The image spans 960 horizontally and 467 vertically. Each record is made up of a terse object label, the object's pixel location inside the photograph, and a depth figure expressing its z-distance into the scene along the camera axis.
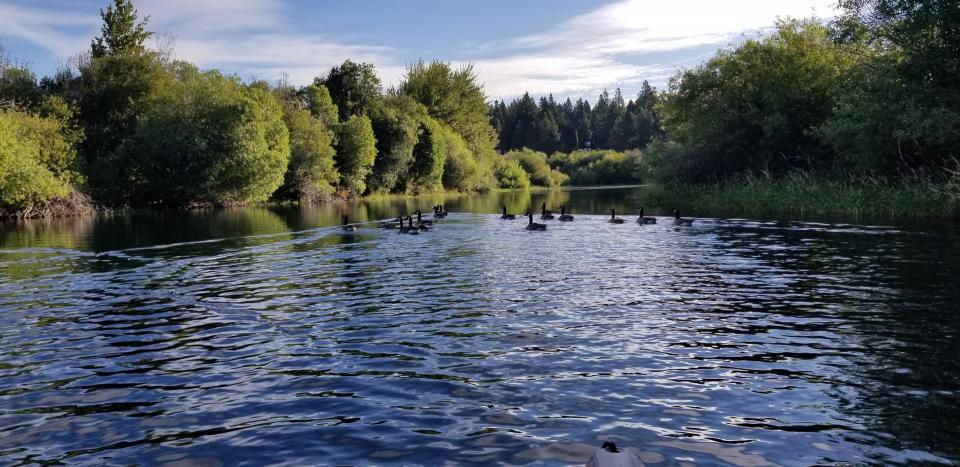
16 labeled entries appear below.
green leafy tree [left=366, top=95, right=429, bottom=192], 113.25
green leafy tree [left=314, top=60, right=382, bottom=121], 120.94
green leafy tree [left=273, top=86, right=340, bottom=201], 90.88
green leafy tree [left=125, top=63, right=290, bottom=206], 74.19
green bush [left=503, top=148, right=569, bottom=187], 172.25
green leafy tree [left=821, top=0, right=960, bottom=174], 37.69
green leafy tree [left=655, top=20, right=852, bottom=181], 59.06
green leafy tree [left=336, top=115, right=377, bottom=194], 103.25
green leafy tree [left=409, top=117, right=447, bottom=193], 120.25
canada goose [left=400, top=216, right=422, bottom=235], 39.59
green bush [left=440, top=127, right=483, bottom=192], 130.88
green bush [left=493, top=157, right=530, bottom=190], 156.44
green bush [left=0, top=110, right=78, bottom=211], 54.25
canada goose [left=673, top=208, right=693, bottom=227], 39.73
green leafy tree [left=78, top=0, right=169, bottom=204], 80.69
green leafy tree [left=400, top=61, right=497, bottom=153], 145.00
